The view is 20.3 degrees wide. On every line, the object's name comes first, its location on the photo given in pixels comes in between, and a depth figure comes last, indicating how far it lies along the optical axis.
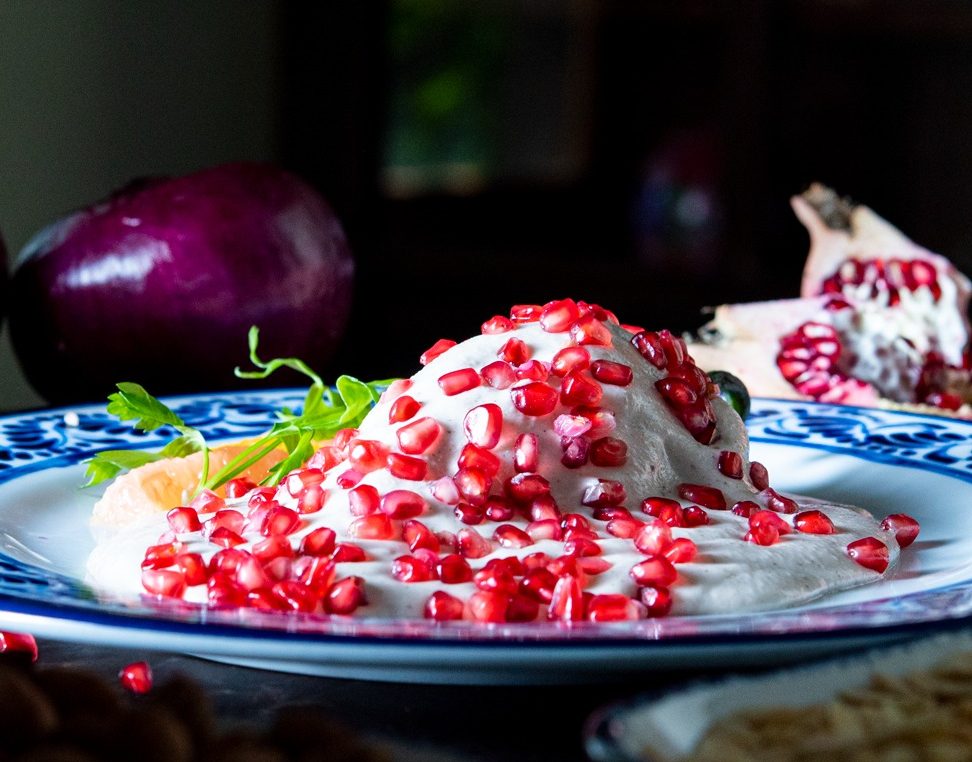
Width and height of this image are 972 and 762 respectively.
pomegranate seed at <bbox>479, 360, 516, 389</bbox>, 0.74
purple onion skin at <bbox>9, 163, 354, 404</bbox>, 1.01
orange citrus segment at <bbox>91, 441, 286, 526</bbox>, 0.79
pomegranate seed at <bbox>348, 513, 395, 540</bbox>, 0.70
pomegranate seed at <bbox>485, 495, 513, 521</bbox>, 0.71
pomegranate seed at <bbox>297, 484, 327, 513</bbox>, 0.73
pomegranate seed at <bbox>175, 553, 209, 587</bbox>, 0.68
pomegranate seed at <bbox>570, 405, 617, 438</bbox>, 0.74
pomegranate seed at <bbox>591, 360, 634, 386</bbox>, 0.75
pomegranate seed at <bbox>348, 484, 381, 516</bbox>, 0.71
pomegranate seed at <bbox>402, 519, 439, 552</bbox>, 0.69
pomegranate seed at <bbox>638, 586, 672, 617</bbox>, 0.67
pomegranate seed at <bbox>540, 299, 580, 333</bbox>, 0.77
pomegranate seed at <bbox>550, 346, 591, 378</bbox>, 0.74
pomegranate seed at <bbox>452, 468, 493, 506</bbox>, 0.72
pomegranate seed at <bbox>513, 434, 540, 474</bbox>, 0.73
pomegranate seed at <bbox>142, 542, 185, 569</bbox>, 0.70
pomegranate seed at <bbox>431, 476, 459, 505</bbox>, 0.72
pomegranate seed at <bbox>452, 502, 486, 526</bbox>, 0.71
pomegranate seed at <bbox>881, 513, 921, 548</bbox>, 0.75
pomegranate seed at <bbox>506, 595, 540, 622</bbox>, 0.66
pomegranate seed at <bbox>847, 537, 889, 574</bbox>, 0.72
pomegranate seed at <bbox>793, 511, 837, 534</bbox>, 0.73
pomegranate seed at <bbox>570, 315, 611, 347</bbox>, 0.76
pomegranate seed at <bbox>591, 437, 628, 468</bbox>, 0.73
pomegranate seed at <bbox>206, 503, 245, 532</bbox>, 0.73
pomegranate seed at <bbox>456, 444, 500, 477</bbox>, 0.72
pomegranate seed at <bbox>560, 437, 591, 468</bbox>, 0.73
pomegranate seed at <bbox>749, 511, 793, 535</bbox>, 0.72
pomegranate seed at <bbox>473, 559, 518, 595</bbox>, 0.67
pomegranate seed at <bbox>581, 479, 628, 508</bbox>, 0.73
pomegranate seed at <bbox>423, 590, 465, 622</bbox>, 0.66
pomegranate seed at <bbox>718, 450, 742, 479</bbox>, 0.76
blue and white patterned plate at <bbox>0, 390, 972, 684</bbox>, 0.61
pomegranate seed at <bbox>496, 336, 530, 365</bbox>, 0.75
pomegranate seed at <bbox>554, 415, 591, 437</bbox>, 0.73
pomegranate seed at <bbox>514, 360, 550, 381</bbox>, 0.74
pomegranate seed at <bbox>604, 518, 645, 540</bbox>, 0.71
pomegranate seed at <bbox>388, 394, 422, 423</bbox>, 0.75
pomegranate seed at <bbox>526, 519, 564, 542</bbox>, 0.71
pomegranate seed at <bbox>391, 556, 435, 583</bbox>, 0.68
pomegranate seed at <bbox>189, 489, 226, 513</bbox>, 0.76
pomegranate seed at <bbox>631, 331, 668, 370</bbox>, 0.78
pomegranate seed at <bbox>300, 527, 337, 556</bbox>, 0.69
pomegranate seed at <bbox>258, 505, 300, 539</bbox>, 0.71
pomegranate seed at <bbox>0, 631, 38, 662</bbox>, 0.68
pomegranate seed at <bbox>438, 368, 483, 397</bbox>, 0.74
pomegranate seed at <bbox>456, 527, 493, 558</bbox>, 0.70
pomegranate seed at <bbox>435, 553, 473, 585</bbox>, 0.68
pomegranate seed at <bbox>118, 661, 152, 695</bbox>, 0.65
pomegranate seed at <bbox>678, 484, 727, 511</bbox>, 0.74
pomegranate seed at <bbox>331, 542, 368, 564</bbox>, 0.68
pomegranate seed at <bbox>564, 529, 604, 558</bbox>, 0.69
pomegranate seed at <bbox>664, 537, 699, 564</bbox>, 0.69
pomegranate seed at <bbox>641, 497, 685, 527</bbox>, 0.72
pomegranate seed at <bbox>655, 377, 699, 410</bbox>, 0.77
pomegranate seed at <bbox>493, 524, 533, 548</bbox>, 0.70
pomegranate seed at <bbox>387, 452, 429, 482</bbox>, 0.73
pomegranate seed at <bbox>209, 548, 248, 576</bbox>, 0.68
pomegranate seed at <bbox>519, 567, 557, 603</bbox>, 0.67
